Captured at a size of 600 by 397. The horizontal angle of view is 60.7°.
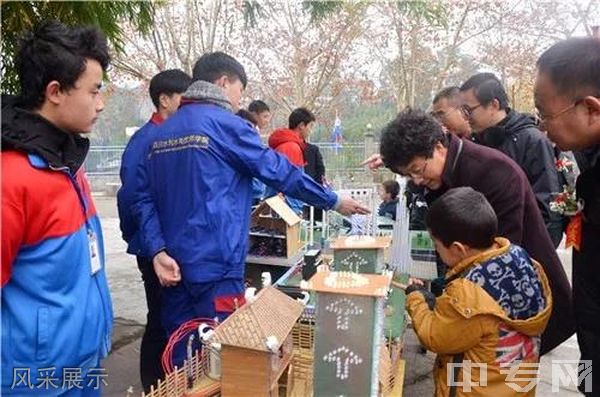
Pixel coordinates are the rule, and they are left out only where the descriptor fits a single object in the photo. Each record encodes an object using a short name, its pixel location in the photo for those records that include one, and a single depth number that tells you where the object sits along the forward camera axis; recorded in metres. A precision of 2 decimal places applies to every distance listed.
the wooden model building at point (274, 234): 3.18
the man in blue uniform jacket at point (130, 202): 2.56
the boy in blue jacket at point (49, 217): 1.30
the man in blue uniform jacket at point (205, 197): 1.95
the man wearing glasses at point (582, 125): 1.23
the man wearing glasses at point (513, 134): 2.84
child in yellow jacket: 1.50
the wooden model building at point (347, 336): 1.28
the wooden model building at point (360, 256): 1.80
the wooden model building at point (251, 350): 1.35
